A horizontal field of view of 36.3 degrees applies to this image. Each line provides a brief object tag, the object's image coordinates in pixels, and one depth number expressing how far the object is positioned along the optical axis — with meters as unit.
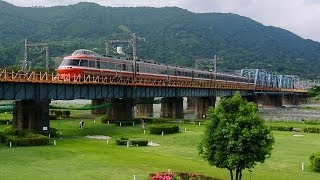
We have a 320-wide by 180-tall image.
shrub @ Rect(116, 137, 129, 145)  57.12
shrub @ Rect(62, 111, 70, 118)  103.31
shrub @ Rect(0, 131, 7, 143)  52.77
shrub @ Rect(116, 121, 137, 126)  82.50
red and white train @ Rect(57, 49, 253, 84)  77.62
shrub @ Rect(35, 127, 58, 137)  61.50
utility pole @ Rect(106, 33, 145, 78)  81.94
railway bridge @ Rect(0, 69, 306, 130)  59.03
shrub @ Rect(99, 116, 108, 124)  87.56
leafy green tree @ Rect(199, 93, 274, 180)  30.34
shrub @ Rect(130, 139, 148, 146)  56.86
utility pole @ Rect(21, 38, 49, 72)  77.36
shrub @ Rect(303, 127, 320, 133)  75.71
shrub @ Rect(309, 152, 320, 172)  40.33
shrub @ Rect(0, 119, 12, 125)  81.94
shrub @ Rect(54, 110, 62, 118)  101.91
